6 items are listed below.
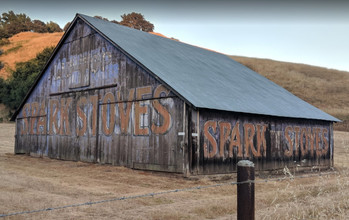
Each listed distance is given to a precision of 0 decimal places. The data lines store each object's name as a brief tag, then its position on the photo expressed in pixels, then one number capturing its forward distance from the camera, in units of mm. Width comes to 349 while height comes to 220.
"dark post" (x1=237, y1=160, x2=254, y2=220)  5137
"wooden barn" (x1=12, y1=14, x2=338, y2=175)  14625
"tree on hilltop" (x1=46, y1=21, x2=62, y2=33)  114125
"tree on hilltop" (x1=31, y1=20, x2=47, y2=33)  109562
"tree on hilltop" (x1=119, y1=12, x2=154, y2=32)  95750
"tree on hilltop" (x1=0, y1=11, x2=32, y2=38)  103156
